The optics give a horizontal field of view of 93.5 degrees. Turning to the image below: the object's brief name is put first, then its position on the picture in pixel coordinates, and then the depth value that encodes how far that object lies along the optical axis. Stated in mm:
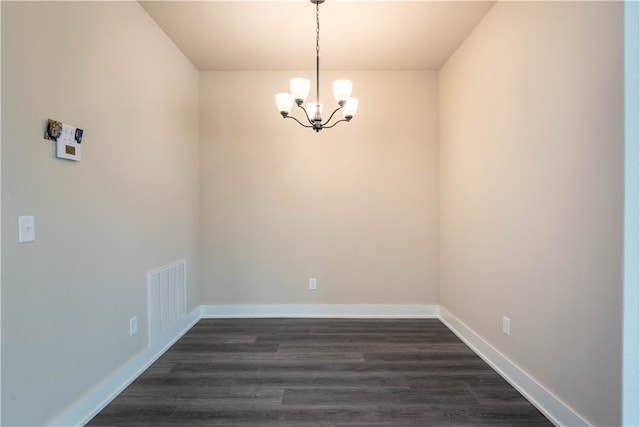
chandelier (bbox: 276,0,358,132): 2189
